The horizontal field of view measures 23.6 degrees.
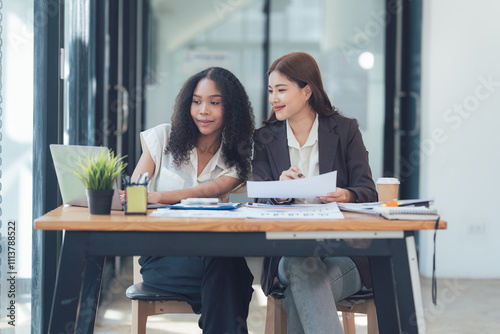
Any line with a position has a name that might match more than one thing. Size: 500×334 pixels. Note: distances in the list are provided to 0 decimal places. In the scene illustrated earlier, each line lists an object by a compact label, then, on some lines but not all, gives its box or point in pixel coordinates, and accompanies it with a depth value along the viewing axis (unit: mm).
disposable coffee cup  4143
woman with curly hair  4596
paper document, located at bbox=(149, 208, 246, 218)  3772
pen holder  3811
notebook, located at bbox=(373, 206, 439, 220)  3730
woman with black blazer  4568
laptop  3914
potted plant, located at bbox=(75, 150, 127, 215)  3782
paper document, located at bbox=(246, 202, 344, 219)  3767
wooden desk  3637
